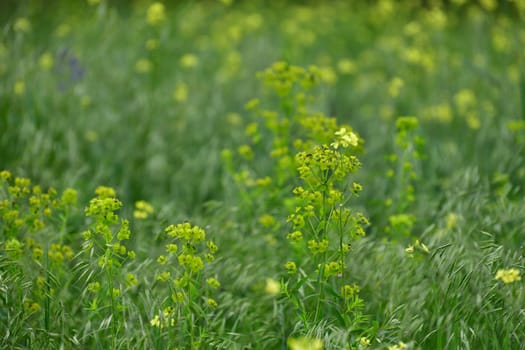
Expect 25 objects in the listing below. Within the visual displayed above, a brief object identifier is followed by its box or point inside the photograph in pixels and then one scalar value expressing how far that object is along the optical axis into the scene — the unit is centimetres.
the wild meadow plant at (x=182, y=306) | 383
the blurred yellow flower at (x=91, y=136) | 778
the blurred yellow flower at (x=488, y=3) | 1020
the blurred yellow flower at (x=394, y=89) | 799
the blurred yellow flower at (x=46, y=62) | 896
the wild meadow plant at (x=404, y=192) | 519
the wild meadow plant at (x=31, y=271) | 403
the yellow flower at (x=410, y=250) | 399
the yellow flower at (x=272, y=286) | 348
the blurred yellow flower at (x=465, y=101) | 900
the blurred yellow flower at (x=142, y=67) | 988
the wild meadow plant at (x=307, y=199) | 400
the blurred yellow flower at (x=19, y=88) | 770
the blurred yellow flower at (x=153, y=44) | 797
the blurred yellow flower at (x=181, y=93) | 887
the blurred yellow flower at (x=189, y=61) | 898
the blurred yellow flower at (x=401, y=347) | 346
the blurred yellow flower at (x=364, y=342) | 370
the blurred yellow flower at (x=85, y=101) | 825
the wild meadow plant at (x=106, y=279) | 393
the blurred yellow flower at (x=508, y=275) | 360
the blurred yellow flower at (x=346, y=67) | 1024
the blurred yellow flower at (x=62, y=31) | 966
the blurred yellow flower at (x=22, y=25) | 732
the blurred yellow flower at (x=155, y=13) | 780
